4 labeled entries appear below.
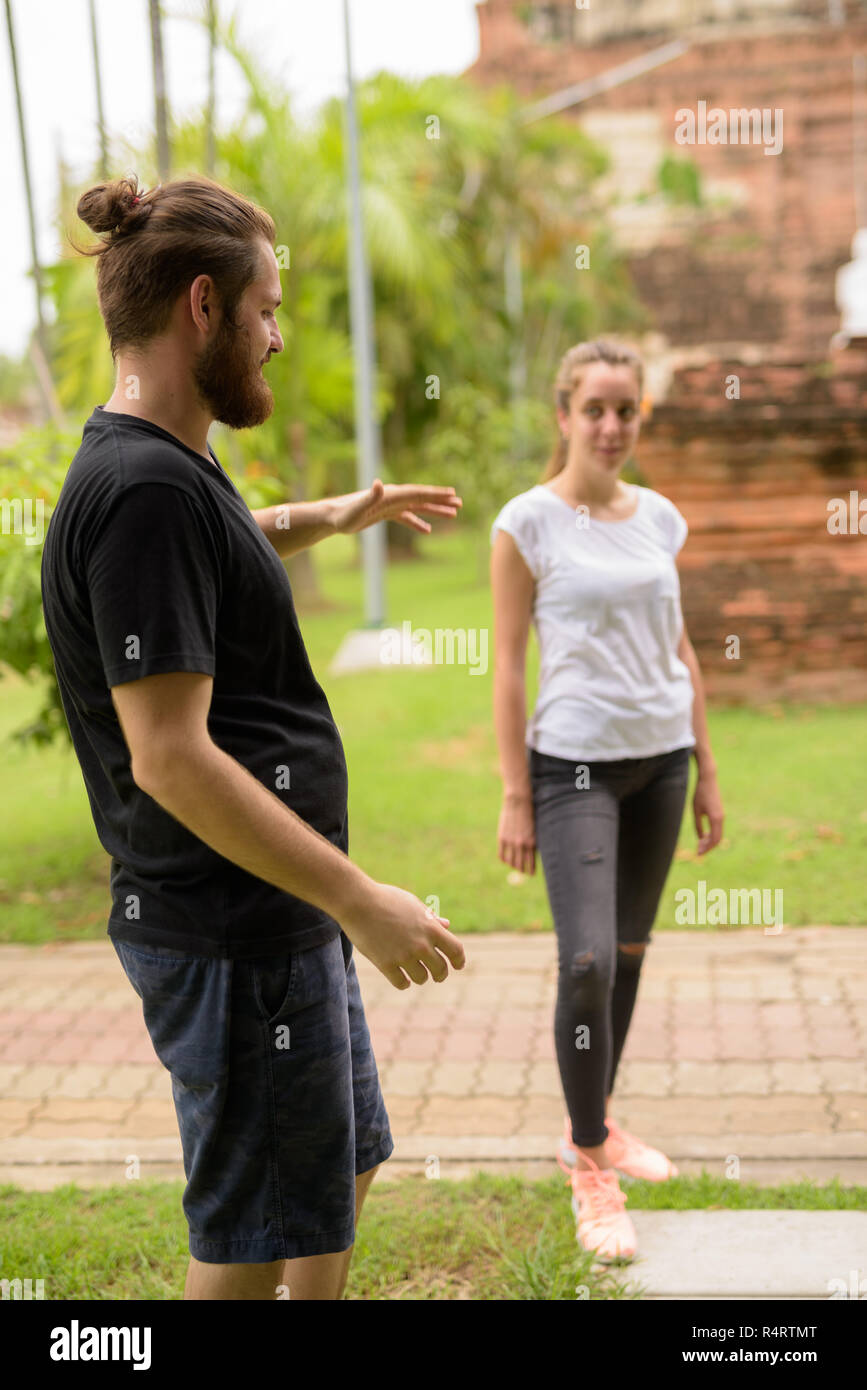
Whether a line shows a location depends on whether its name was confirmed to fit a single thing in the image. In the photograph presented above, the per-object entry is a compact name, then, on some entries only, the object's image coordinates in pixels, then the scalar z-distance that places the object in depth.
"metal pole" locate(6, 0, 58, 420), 6.58
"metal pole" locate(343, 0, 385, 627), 13.72
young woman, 3.13
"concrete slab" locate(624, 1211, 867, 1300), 2.98
